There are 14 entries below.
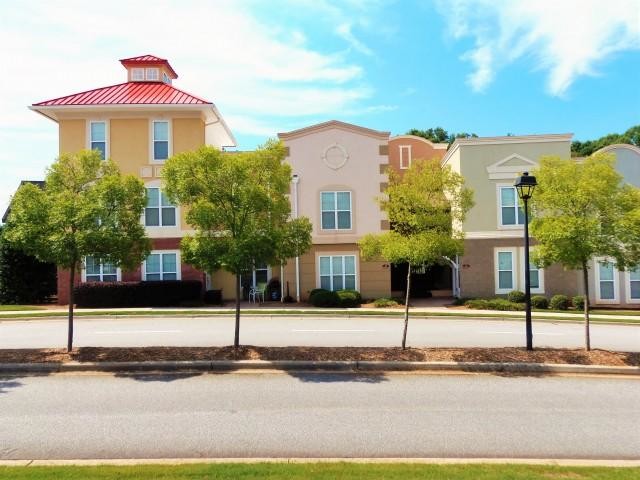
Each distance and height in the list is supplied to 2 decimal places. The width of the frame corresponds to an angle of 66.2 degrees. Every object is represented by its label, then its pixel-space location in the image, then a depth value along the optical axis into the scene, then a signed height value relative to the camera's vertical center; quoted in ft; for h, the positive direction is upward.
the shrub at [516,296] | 77.71 -5.28
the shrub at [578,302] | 75.31 -6.08
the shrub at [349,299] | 76.63 -5.20
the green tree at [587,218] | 35.70 +3.27
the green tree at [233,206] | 34.63 +4.35
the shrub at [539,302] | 76.28 -6.08
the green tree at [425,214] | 38.24 +4.04
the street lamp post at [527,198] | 36.52 +4.91
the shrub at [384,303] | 76.89 -5.97
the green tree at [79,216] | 34.27 +3.75
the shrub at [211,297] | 79.87 -4.85
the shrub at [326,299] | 76.13 -5.18
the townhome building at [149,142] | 82.48 +21.32
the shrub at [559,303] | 75.51 -6.18
